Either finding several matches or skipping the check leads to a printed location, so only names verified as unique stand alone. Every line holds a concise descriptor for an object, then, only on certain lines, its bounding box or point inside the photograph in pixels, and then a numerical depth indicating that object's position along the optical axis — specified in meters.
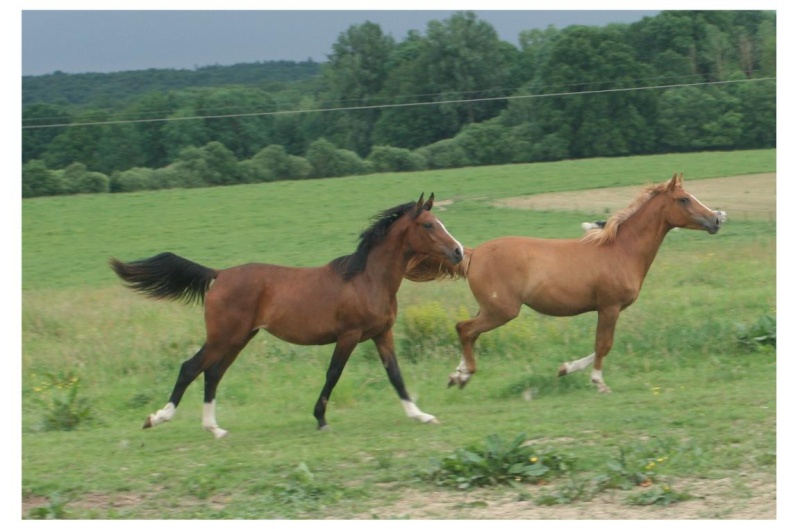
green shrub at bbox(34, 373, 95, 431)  19.77
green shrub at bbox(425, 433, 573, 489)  14.16
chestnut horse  20.28
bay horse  17.33
